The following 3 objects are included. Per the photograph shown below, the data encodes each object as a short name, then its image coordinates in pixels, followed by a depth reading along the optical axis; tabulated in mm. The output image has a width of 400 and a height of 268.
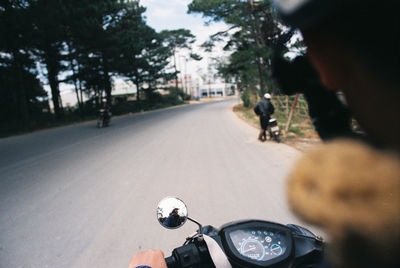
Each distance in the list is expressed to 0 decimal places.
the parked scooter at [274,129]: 7285
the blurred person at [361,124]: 276
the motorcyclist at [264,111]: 7496
